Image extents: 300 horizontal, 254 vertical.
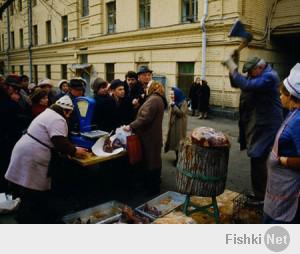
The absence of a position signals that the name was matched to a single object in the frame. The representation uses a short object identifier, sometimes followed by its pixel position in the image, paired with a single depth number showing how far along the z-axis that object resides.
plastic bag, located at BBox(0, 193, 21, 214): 3.61
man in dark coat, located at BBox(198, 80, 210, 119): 10.10
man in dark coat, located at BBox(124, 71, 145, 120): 4.75
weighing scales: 3.61
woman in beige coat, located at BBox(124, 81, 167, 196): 3.90
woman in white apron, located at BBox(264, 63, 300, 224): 2.04
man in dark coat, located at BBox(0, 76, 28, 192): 3.82
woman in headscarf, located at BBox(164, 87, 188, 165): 5.40
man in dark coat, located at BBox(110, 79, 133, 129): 4.48
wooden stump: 2.85
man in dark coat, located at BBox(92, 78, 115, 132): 4.32
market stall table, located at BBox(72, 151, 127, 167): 3.28
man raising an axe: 2.98
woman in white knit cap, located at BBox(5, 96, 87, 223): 2.85
